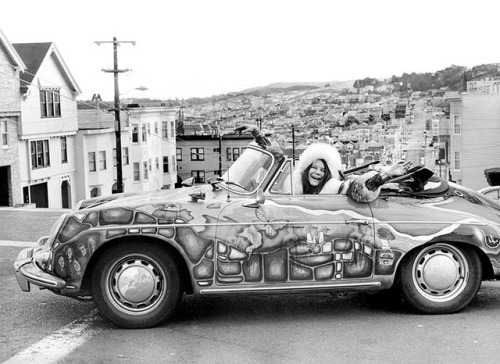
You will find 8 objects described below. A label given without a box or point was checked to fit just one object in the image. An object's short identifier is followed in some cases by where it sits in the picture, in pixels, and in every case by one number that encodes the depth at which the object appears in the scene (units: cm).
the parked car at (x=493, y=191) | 908
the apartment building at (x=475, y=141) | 3956
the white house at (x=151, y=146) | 5162
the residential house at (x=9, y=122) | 3781
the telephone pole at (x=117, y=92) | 3634
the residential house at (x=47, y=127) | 4009
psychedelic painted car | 624
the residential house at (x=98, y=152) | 4603
